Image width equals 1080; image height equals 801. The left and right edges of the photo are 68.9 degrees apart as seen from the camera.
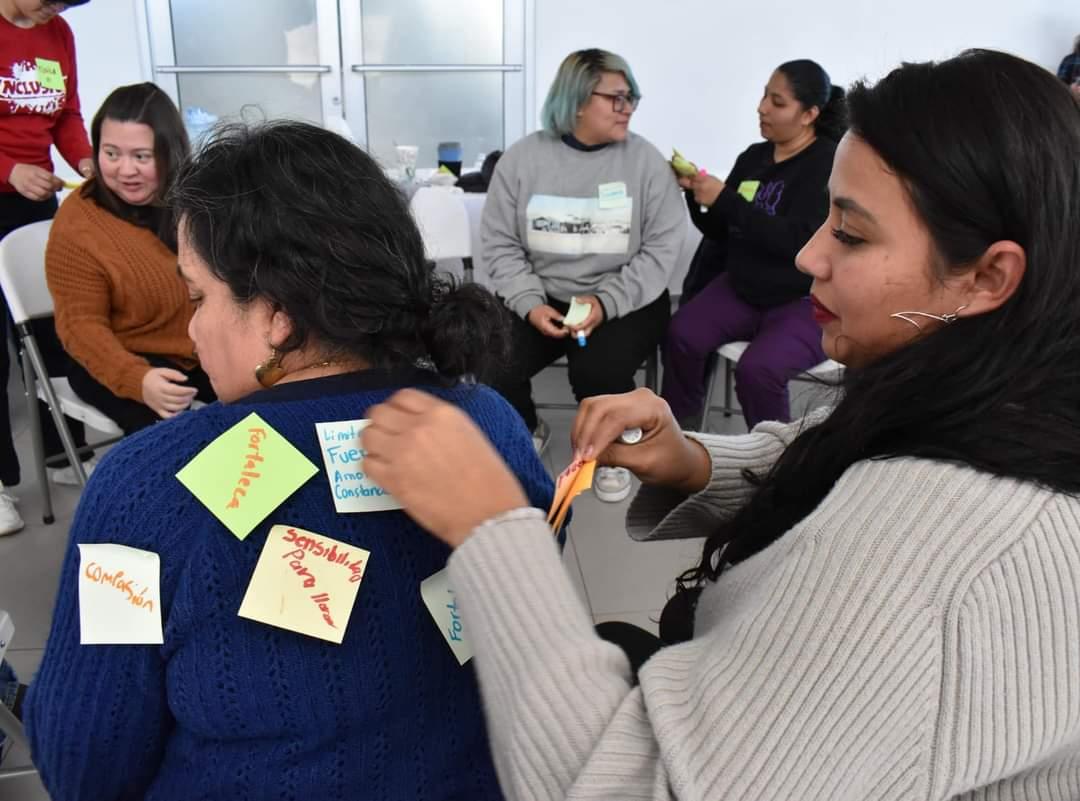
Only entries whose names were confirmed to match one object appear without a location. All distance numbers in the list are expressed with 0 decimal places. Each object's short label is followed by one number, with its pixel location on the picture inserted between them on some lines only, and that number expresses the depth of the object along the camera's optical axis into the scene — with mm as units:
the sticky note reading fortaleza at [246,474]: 704
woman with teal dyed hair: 2512
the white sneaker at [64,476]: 2451
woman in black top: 2320
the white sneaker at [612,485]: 2471
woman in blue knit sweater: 728
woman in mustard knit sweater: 1842
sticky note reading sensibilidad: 716
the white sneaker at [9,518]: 2170
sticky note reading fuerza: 739
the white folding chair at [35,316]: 1944
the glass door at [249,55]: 4547
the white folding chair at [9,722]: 1137
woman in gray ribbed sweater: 575
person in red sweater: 2215
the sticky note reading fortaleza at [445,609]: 802
